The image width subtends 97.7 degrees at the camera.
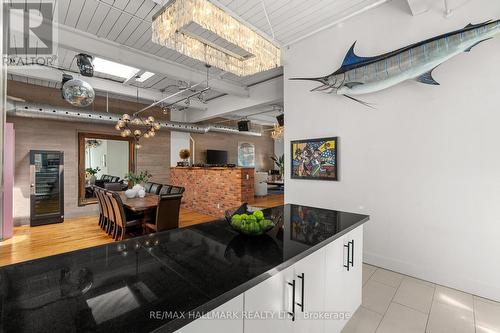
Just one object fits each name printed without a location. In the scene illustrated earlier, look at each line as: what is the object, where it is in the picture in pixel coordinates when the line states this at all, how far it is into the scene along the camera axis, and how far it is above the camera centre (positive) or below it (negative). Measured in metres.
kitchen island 0.70 -0.49
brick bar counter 5.26 -0.63
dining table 3.49 -0.68
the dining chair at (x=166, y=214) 3.63 -0.88
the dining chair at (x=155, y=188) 5.17 -0.61
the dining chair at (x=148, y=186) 5.60 -0.60
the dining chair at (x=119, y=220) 3.50 -0.95
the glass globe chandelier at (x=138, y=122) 4.72 +0.93
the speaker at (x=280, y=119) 6.06 +1.26
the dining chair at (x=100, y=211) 4.42 -1.04
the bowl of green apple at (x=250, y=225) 1.39 -0.39
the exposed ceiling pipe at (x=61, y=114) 4.49 +1.11
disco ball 3.48 +1.15
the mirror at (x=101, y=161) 5.90 +0.06
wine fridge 4.94 -0.56
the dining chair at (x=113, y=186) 5.68 -0.60
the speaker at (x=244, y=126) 7.46 +1.32
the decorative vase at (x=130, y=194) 4.36 -0.61
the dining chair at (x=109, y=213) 3.84 -0.93
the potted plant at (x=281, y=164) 8.79 +0.01
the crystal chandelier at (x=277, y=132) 6.87 +1.04
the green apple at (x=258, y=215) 1.49 -0.35
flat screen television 8.43 +0.28
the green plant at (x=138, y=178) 4.94 -0.33
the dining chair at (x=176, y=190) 4.42 -0.55
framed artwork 3.23 +0.09
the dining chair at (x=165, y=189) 4.77 -0.58
